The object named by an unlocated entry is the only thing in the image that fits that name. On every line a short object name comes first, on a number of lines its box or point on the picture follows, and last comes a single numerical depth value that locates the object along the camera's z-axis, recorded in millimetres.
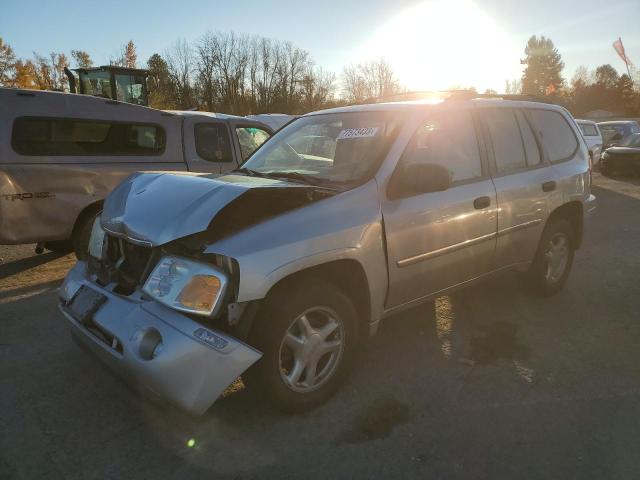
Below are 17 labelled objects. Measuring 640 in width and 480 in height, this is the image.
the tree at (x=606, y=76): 80188
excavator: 19016
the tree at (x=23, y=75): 42084
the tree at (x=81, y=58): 50747
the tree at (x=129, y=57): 48875
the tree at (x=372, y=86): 65750
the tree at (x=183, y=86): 54125
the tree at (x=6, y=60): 43819
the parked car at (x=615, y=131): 19016
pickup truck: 5188
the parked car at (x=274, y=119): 12152
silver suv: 2473
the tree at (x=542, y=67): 94306
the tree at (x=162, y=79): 47422
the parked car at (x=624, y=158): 16234
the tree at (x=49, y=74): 45938
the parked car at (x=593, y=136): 17375
